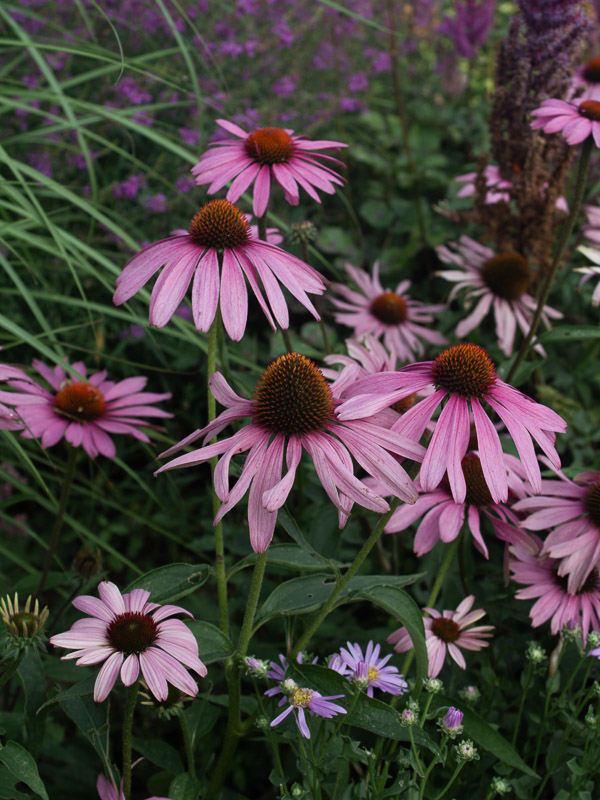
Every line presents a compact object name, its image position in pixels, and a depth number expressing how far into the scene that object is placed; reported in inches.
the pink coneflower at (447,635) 29.7
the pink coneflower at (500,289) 38.3
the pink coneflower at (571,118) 31.9
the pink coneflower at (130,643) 26.1
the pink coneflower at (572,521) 30.1
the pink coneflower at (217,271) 27.3
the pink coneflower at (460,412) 26.4
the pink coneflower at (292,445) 26.1
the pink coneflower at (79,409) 32.0
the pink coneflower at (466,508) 30.3
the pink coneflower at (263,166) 30.4
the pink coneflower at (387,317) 38.6
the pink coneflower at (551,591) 30.4
